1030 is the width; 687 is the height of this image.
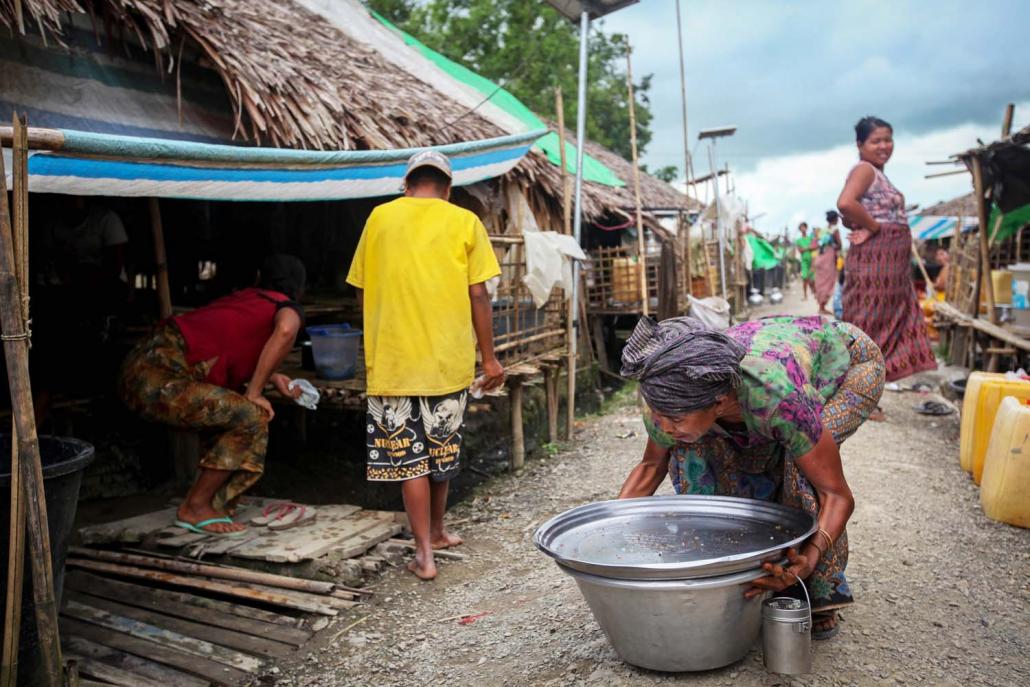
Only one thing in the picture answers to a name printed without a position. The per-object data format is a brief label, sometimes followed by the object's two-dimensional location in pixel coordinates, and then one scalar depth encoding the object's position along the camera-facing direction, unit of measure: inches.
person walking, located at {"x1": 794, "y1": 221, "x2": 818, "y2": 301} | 759.7
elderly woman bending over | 81.5
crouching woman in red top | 148.5
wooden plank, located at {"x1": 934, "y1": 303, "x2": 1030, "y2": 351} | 234.7
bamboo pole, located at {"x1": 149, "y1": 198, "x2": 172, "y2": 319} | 188.9
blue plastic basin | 188.7
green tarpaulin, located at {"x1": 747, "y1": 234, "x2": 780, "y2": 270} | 799.1
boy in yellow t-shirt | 135.0
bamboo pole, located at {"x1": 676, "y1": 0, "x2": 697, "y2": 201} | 405.1
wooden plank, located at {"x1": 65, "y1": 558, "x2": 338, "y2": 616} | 129.1
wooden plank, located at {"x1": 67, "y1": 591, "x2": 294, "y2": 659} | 118.3
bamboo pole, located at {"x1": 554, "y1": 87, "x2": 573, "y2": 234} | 232.7
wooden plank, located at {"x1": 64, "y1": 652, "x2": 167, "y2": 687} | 107.3
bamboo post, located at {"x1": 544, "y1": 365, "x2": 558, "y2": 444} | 243.6
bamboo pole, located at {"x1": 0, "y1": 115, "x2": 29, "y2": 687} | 86.4
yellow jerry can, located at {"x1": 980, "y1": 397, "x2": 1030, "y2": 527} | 150.7
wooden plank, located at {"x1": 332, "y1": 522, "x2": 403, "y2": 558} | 144.2
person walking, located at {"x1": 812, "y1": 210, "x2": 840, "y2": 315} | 493.7
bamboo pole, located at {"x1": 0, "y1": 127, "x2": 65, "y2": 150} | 90.5
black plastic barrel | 97.3
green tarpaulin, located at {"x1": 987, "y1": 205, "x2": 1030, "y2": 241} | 270.6
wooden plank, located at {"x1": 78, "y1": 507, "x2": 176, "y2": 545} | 152.7
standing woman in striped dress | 206.5
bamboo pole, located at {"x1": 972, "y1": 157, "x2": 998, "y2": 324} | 254.7
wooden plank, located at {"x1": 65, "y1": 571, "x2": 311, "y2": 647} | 123.0
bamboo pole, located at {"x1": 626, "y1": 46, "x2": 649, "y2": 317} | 264.8
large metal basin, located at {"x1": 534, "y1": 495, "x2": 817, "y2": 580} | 90.3
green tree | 824.3
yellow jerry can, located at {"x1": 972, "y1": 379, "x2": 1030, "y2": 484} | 178.1
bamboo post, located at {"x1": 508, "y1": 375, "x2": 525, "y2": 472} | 218.8
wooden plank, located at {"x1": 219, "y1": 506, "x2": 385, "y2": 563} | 142.6
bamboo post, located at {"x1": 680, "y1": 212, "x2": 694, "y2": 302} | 448.1
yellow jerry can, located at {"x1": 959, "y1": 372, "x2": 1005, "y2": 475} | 186.9
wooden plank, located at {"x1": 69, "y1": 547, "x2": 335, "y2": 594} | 134.3
